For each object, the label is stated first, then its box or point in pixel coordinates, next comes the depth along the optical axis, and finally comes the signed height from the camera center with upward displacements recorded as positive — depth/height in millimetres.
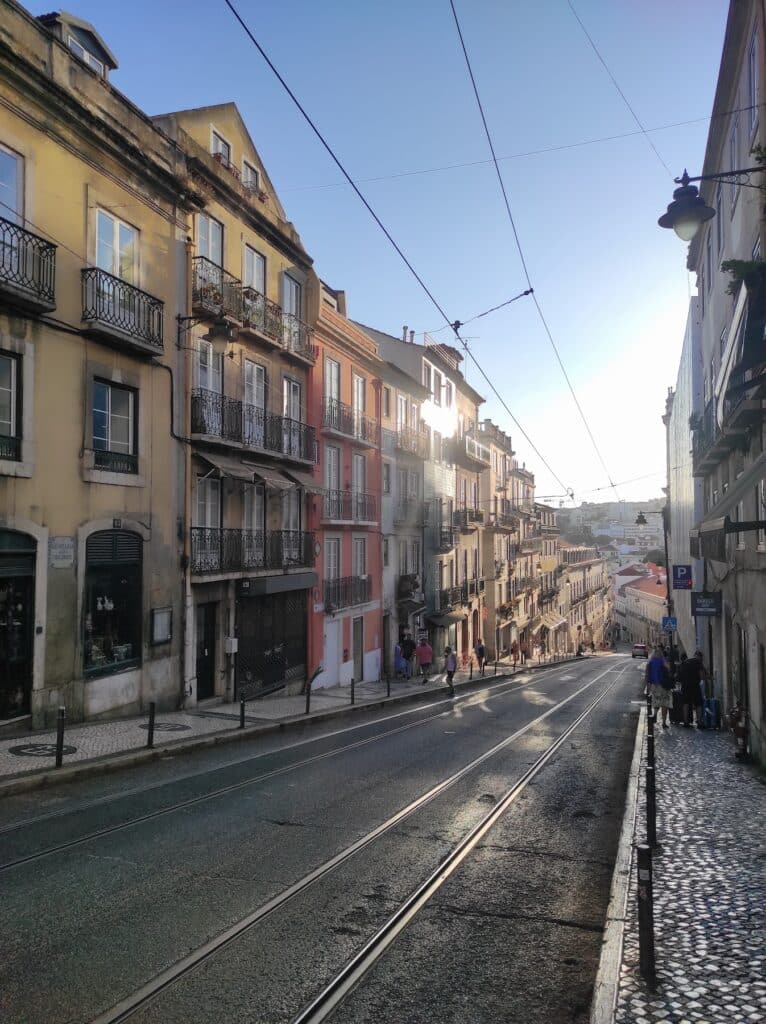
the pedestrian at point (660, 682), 17641 -3107
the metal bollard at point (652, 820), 7457 -2676
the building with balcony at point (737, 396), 10359 +2734
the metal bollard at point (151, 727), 12285 -2871
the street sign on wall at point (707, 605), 19188 -1351
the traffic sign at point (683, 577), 25234 -807
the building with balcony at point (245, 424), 18094 +3549
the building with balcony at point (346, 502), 24891 +1900
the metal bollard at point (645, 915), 4691 -2308
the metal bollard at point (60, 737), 10609 -2619
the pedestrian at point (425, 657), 28828 -4038
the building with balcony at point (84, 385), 12969 +3347
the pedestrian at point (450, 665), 25312 -3880
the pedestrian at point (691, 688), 16862 -3069
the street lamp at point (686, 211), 8094 +3754
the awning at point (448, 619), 36022 -3235
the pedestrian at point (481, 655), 36750 -5007
